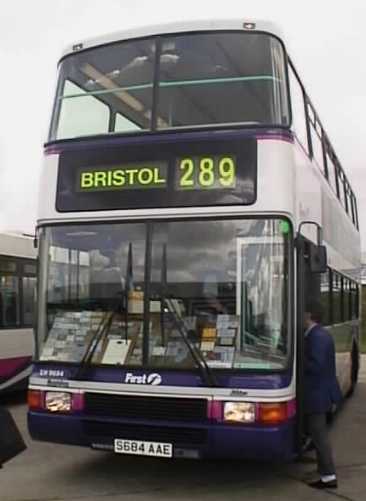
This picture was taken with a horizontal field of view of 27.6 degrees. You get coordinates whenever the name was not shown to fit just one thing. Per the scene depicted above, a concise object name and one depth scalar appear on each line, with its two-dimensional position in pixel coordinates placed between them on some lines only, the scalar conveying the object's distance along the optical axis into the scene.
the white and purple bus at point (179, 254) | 6.45
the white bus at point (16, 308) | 12.34
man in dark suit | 6.86
